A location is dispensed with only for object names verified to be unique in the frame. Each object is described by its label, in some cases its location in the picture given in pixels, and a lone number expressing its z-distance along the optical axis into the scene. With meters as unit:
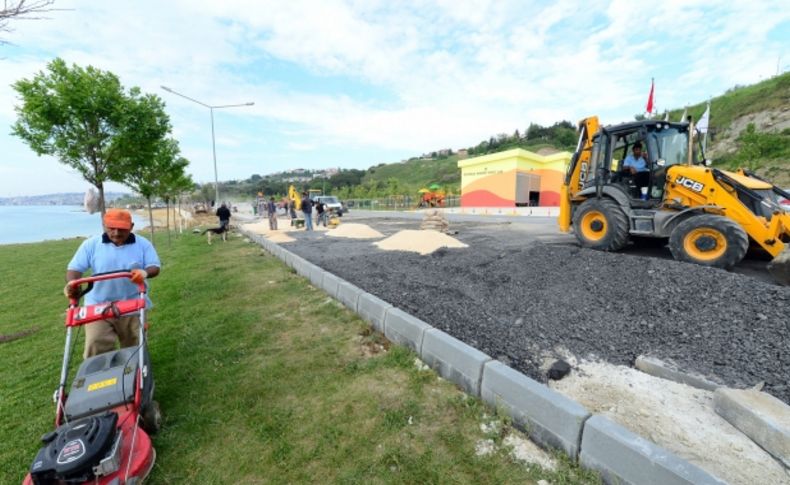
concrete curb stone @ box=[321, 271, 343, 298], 5.16
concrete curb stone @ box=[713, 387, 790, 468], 1.96
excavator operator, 6.67
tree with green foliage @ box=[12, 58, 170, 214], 6.06
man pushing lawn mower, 2.70
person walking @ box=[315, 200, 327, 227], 17.52
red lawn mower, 1.71
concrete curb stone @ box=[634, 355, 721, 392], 2.66
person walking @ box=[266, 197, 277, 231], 15.90
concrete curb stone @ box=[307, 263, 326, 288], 5.73
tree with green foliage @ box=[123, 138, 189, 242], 11.52
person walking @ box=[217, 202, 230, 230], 13.93
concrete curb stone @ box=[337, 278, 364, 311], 4.57
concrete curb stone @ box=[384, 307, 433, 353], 3.30
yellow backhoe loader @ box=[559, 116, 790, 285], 5.25
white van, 24.69
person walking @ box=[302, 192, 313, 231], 14.88
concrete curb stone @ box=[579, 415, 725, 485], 1.58
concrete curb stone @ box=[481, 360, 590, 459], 2.01
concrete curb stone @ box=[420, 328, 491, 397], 2.65
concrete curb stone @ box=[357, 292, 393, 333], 3.90
